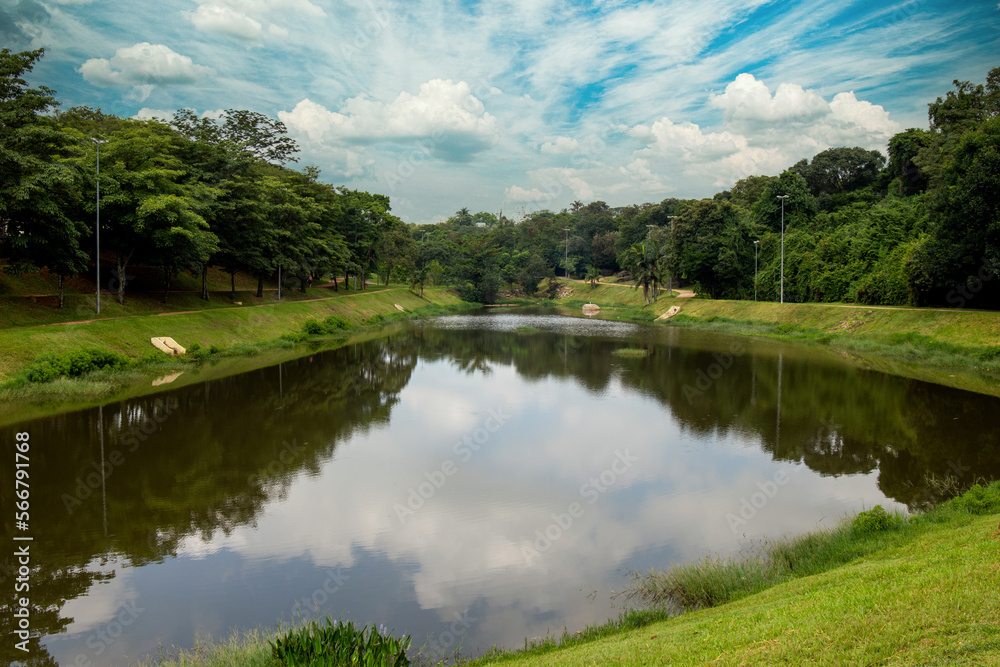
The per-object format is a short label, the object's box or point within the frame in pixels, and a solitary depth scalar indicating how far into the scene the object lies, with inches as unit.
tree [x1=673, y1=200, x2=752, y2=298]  2046.0
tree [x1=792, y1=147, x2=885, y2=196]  2652.6
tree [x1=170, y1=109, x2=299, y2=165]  2101.0
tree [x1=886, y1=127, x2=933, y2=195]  2038.6
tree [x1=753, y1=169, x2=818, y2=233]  2145.7
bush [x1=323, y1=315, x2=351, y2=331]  1636.3
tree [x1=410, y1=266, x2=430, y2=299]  2785.4
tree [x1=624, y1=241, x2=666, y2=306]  2297.0
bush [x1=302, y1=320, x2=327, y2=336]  1514.1
